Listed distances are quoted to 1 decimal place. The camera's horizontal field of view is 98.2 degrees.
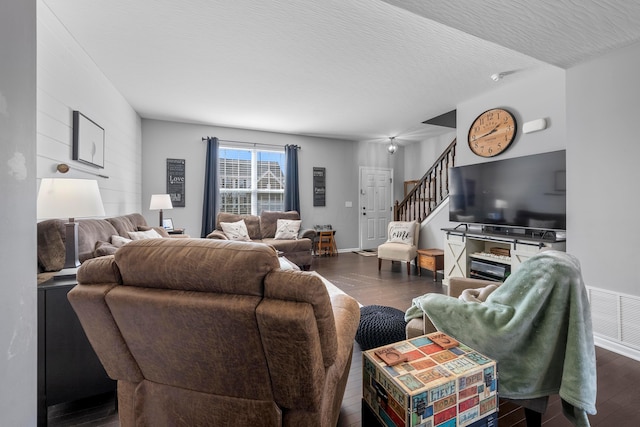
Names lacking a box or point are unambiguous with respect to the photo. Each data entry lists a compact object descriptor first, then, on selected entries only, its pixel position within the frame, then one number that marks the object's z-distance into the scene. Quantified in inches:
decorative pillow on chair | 185.3
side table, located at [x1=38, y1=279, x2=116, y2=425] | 57.1
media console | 112.9
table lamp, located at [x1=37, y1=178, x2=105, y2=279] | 62.7
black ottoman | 75.7
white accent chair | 173.8
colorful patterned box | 37.4
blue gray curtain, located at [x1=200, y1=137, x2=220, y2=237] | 209.2
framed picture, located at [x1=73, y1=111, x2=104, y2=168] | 100.4
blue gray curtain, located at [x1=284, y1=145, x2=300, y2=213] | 234.2
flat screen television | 110.8
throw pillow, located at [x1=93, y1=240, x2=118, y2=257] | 76.2
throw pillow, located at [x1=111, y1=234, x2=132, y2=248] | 95.3
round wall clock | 139.4
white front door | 268.4
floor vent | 83.0
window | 223.0
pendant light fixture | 237.3
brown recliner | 32.9
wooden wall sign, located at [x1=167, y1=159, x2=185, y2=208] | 203.0
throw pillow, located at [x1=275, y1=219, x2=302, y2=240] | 196.5
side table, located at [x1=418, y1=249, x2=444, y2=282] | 163.0
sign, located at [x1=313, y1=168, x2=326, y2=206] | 249.9
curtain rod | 210.1
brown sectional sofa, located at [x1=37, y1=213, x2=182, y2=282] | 72.8
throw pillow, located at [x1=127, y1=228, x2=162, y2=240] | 116.0
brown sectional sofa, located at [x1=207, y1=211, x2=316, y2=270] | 183.9
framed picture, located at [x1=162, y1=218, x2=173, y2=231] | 186.7
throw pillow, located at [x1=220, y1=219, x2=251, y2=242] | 188.2
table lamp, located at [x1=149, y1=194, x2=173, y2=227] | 171.5
